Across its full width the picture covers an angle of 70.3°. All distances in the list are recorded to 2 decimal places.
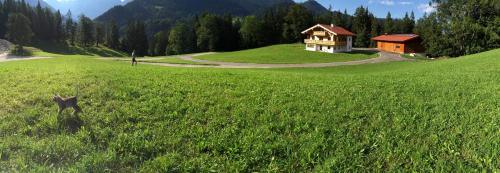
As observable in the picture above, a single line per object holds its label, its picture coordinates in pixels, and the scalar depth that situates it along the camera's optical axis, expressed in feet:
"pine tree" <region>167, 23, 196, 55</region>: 342.03
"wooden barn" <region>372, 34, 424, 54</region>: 259.19
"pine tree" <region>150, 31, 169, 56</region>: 407.64
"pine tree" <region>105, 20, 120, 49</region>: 423.23
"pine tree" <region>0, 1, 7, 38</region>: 361.71
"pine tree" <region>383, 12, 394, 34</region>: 354.13
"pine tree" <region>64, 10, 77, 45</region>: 426.67
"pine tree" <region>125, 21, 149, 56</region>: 414.21
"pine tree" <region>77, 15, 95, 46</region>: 394.93
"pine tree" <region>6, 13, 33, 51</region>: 302.04
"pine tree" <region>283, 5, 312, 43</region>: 339.98
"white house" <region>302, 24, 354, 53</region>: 246.47
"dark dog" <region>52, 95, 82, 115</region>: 27.04
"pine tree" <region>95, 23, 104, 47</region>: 419.33
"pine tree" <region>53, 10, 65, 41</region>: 400.12
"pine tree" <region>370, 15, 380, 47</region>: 350.23
